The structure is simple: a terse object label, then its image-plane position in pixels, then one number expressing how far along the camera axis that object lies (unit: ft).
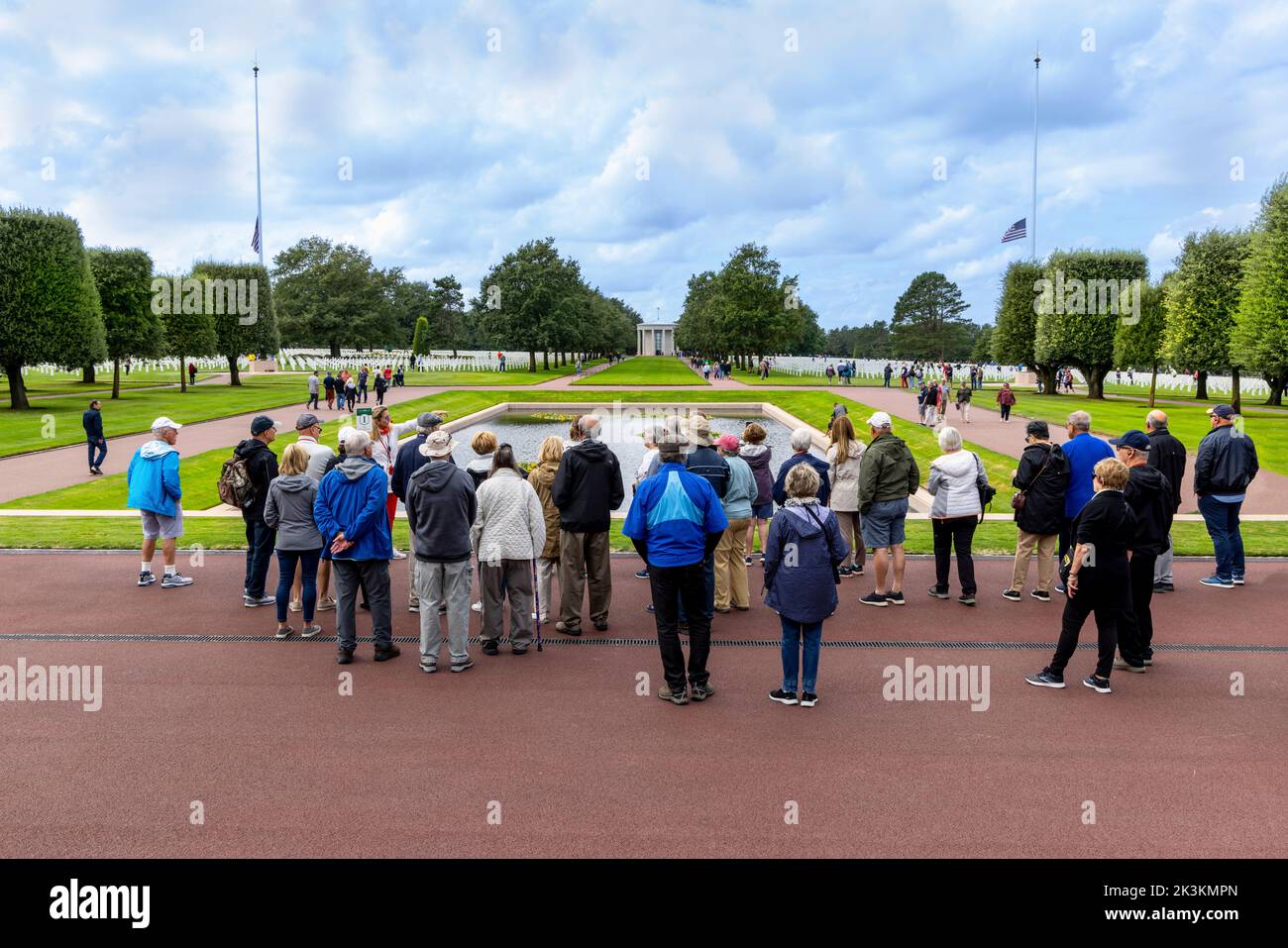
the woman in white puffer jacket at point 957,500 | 29.37
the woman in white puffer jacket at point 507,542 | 24.84
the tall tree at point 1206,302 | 127.03
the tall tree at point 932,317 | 407.64
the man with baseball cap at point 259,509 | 28.68
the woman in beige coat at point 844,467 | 33.06
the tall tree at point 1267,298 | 100.12
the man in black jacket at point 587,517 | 26.37
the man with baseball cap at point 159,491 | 31.78
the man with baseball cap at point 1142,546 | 23.22
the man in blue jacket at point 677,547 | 21.68
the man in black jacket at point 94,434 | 60.28
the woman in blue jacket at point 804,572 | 21.13
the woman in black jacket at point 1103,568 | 21.71
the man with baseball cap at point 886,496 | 30.32
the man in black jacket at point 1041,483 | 29.04
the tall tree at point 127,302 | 139.33
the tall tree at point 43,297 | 111.55
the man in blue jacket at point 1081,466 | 29.21
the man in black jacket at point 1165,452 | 30.45
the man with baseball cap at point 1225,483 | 31.60
